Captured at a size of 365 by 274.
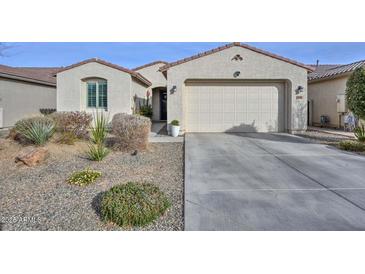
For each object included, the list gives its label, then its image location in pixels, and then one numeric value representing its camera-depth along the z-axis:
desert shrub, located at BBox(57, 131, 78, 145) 8.51
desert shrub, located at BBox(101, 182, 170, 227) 3.85
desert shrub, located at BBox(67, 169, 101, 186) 5.48
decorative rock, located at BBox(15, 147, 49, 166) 6.82
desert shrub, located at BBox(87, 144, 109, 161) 7.29
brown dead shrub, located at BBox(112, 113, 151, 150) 8.34
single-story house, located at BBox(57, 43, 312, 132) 12.70
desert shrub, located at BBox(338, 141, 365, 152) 8.86
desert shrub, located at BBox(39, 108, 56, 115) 19.21
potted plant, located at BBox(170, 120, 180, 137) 12.29
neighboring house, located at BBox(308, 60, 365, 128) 14.70
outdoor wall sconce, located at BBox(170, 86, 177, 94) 12.73
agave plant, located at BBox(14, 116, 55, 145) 8.09
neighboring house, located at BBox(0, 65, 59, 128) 16.42
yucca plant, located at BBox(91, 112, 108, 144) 8.08
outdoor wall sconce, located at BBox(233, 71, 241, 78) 12.74
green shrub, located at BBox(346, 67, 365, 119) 9.27
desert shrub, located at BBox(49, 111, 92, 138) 9.10
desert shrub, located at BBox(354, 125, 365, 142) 9.82
